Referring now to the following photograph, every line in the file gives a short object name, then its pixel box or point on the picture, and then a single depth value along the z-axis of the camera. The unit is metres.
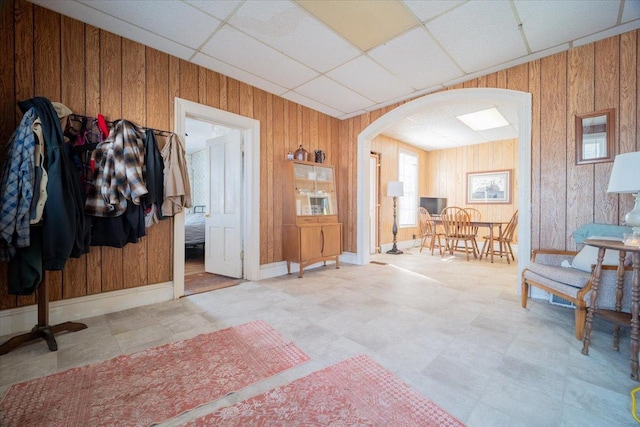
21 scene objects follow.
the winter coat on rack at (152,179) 2.59
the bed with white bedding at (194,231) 4.77
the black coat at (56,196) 1.83
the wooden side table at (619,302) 1.61
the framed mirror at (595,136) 2.61
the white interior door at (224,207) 3.71
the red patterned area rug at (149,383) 1.27
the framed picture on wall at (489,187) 6.41
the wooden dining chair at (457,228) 5.36
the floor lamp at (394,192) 5.92
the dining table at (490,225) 5.02
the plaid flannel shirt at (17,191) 1.70
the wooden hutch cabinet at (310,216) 3.88
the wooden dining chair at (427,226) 5.91
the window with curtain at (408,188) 6.86
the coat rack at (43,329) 1.84
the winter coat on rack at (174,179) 2.72
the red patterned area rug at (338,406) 1.23
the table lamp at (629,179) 1.74
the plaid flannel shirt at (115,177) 2.29
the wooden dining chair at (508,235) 4.87
